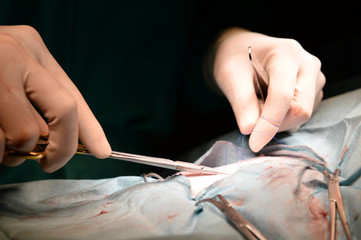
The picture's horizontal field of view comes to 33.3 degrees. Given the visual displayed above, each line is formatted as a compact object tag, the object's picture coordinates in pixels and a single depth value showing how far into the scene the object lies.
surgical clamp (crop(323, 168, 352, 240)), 0.38
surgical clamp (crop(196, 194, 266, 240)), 0.37
